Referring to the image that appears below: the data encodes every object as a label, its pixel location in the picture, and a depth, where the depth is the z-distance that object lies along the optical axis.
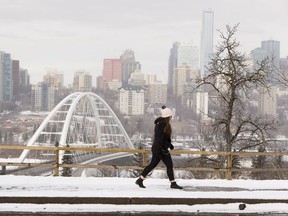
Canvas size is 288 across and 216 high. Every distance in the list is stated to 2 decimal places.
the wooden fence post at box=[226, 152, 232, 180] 13.55
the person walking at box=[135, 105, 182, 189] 10.46
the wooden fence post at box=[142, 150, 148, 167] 13.16
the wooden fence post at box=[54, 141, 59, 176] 12.94
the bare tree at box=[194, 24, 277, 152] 24.78
